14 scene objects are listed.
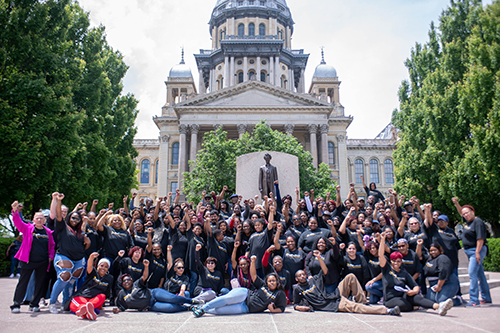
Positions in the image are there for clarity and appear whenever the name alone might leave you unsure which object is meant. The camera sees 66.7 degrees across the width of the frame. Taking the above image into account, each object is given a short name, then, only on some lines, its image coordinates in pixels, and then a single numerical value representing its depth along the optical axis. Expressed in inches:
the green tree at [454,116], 606.9
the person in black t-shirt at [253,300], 271.6
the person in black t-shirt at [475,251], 293.4
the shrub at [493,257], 589.9
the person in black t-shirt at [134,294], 280.4
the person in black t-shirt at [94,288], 267.9
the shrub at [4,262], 592.1
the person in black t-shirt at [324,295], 279.4
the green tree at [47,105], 571.5
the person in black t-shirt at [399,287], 272.8
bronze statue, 498.0
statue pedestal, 535.8
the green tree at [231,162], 1203.2
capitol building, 1879.9
